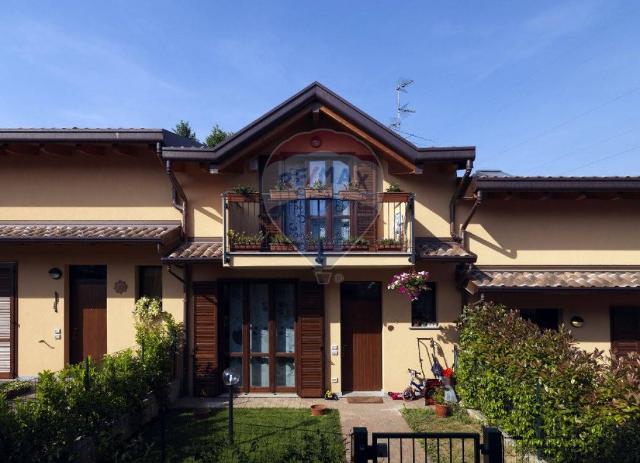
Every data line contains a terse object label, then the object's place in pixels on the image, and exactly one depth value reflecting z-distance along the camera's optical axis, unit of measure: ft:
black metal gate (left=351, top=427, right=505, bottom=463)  13.98
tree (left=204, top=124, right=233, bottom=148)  104.73
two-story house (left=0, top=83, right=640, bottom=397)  31.22
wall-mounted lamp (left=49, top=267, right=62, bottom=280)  32.68
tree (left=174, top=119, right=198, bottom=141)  112.95
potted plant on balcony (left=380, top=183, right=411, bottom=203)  30.60
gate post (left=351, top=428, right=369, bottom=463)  14.03
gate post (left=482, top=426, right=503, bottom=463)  14.06
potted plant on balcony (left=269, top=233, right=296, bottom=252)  29.94
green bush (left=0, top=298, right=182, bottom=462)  15.31
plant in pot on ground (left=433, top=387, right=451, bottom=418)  27.43
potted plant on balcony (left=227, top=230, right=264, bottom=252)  29.96
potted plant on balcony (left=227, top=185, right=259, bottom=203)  30.12
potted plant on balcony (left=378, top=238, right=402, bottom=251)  30.30
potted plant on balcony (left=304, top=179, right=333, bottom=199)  30.58
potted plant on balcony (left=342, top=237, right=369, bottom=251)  30.45
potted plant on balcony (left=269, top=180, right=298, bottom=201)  30.50
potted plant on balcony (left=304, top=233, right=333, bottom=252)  29.99
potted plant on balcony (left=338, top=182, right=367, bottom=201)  31.71
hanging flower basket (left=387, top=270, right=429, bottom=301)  29.63
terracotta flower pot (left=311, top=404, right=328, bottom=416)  27.78
